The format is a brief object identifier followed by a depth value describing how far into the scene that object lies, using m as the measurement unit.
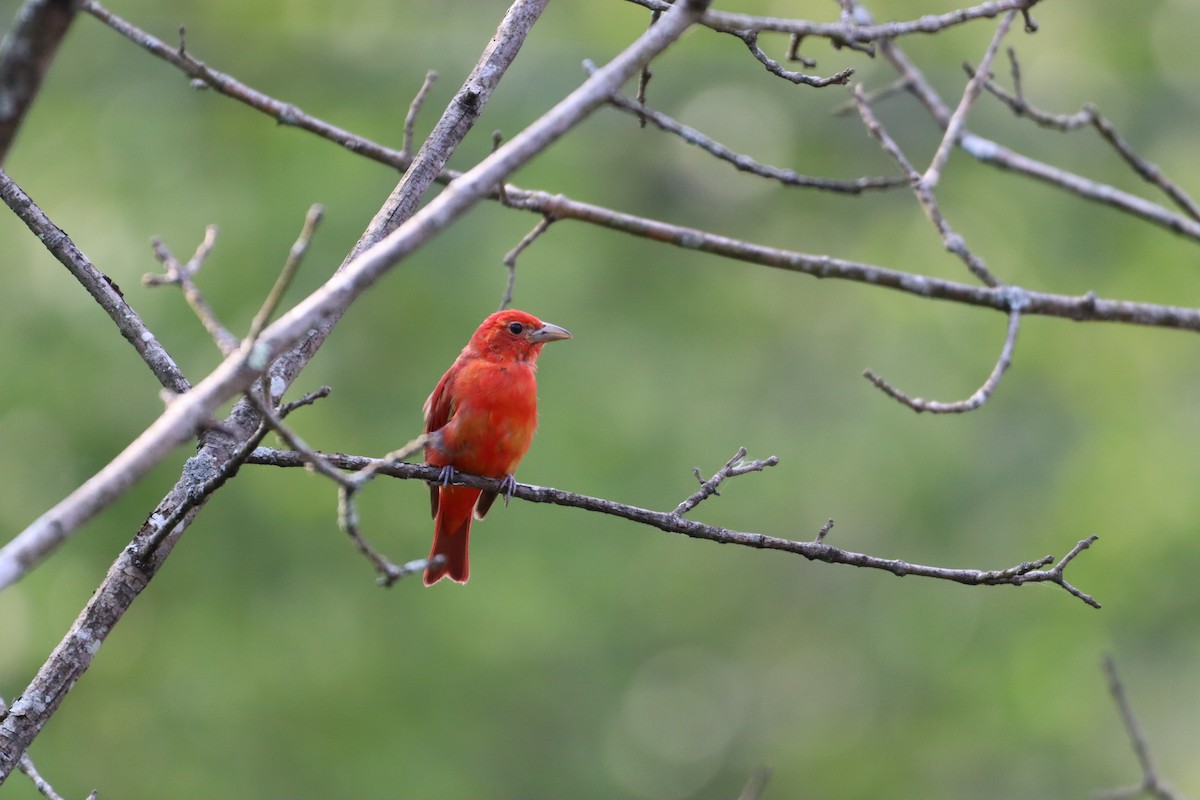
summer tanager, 10.20
